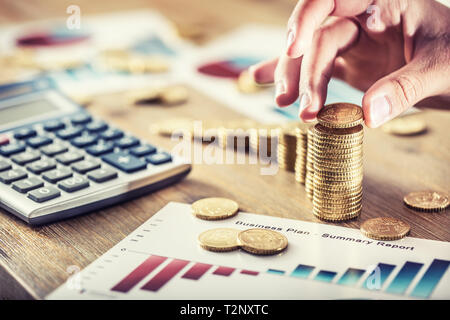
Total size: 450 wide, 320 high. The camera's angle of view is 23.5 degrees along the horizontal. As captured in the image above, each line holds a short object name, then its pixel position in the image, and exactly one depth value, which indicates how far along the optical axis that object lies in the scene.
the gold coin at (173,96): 0.73
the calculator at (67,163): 0.55
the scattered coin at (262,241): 0.51
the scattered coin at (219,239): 0.51
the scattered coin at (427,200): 0.55
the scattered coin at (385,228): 0.52
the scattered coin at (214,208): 0.55
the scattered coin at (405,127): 0.65
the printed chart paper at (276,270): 0.48
